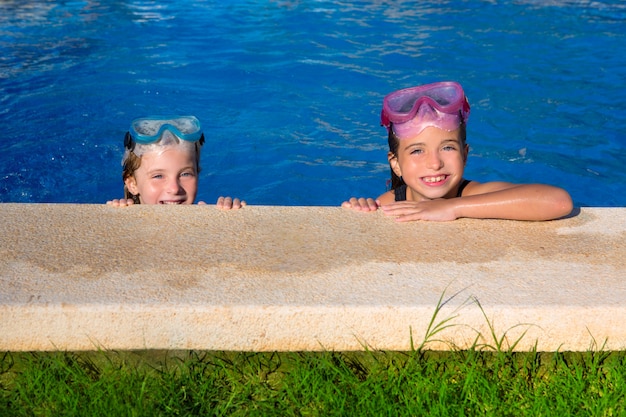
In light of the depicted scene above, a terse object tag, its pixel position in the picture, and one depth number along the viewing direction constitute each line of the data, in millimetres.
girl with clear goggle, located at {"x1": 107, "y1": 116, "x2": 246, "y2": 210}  4895
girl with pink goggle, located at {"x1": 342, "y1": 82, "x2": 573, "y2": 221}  4391
